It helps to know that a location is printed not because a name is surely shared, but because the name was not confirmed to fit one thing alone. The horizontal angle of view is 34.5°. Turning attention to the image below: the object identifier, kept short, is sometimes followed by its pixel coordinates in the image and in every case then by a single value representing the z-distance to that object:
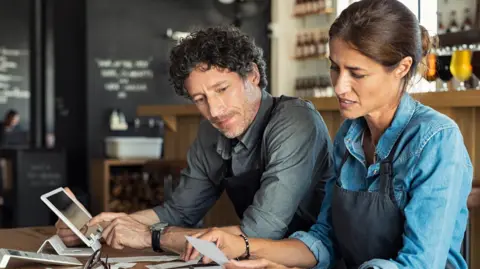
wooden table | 2.16
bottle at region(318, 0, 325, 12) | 7.71
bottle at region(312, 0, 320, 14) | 7.80
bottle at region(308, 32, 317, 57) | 7.88
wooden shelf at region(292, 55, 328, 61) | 7.86
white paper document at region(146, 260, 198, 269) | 1.92
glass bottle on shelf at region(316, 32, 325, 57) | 7.75
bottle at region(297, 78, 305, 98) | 8.05
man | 2.17
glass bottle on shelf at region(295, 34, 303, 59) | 8.08
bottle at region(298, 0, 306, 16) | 8.01
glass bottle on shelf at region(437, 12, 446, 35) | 6.39
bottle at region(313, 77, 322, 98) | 7.81
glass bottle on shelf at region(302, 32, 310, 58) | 7.97
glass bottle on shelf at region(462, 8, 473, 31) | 6.11
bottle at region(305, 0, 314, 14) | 7.90
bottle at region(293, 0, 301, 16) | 8.09
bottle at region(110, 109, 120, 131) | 7.85
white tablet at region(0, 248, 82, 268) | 1.91
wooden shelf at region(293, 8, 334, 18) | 7.70
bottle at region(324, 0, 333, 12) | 7.69
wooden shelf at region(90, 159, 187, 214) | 6.84
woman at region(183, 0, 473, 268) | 1.61
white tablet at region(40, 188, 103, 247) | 2.14
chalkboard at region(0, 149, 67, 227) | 7.11
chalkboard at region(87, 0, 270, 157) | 8.00
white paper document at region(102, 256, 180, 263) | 2.03
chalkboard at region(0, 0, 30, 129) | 9.95
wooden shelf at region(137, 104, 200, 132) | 5.03
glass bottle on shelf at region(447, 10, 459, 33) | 6.27
